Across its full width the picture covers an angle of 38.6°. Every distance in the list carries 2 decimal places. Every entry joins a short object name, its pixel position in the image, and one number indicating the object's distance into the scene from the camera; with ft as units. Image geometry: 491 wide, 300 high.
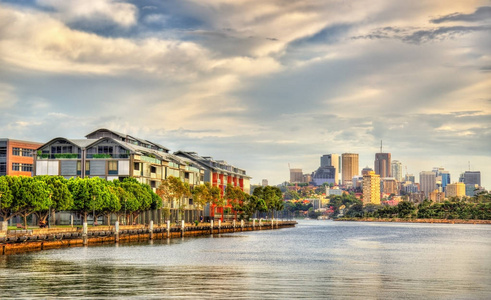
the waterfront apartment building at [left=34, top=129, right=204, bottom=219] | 614.34
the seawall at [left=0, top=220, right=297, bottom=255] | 344.08
